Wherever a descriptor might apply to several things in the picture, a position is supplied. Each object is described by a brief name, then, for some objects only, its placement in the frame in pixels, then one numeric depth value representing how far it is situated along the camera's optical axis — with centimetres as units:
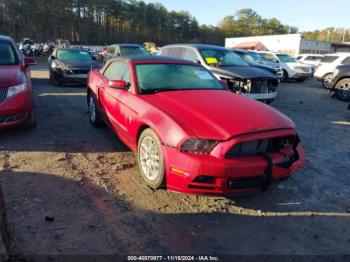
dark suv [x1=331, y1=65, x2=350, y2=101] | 1269
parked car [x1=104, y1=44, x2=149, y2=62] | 1656
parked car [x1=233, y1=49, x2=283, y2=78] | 1429
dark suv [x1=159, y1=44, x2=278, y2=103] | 901
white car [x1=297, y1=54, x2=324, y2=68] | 2364
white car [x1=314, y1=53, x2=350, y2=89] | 1572
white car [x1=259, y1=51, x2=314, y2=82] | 1870
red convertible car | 362
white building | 5497
